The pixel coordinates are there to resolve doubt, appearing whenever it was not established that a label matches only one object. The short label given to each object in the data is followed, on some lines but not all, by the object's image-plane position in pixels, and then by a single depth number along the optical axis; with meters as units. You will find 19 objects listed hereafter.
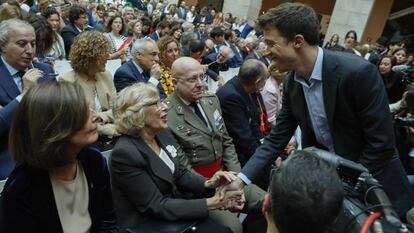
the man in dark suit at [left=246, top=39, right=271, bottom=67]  6.19
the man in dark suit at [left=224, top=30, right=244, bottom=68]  7.34
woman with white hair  2.08
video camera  0.94
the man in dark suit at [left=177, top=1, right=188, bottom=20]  14.86
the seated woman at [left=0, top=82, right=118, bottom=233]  1.46
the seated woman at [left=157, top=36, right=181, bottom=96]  4.28
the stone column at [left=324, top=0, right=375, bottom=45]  12.58
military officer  2.81
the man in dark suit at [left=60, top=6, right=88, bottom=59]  5.21
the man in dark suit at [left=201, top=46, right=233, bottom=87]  5.87
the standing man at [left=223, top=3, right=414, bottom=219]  1.77
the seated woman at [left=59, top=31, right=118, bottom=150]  3.21
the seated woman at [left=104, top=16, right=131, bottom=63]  5.98
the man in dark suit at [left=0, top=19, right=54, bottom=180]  2.48
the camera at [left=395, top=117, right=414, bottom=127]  3.01
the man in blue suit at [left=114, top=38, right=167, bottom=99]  3.82
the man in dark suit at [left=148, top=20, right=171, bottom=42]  7.30
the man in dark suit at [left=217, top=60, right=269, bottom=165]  3.30
